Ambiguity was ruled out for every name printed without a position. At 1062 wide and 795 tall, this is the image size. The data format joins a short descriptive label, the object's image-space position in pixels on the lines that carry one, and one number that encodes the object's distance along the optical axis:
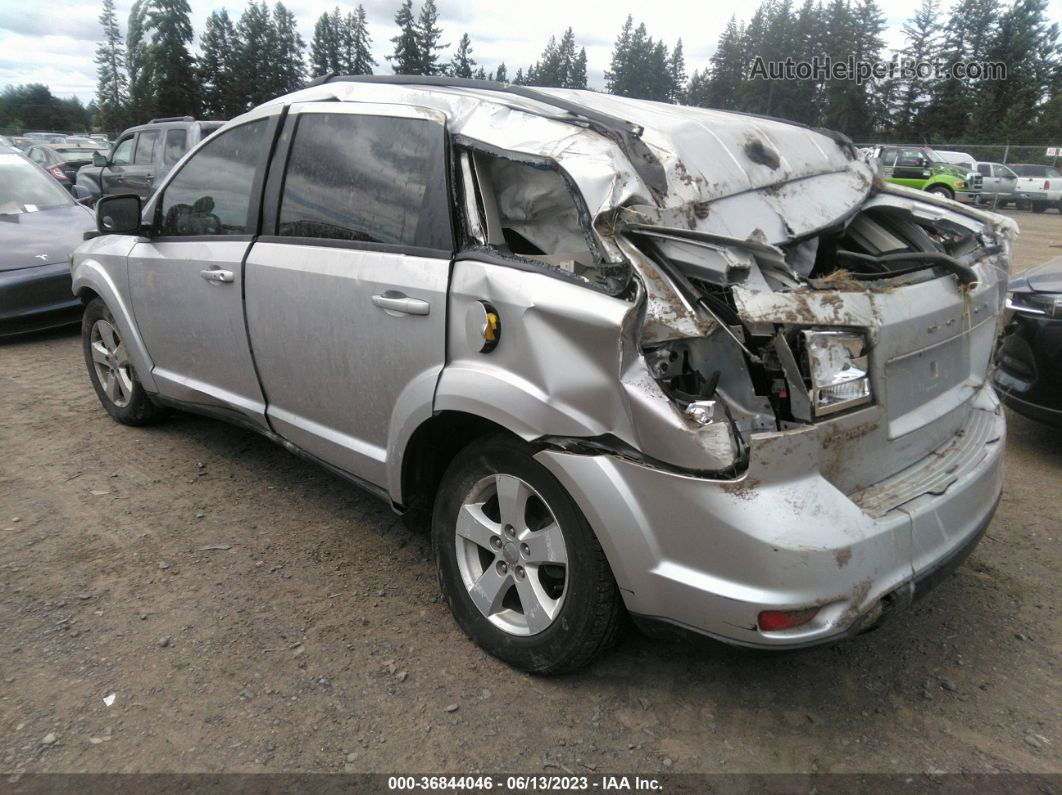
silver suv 2.10
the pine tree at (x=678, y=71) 88.81
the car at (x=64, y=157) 18.70
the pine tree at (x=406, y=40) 81.12
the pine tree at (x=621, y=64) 87.25
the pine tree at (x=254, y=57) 67.50
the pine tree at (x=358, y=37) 88.31
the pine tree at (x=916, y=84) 63.19
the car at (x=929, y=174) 24.81
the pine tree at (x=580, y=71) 88.53
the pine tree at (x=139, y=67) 63.25
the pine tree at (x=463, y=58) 82.72
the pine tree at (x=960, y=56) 59.78
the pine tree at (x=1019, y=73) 52.75
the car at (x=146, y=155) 12.10
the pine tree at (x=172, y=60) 62.22
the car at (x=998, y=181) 26.98
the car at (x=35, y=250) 6.82
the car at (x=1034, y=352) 4.14
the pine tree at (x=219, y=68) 65.69
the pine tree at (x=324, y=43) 87.19
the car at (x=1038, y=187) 26.36
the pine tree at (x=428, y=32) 81.38
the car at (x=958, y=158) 26.48
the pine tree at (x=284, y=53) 70.88
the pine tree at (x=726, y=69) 81.56
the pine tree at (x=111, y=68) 88.12
